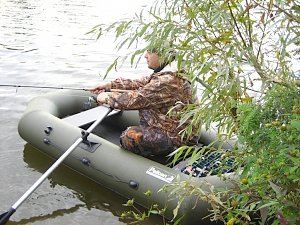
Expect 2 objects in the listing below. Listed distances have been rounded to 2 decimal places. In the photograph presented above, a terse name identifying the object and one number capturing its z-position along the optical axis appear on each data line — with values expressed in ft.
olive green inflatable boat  11.73
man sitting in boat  12.31
